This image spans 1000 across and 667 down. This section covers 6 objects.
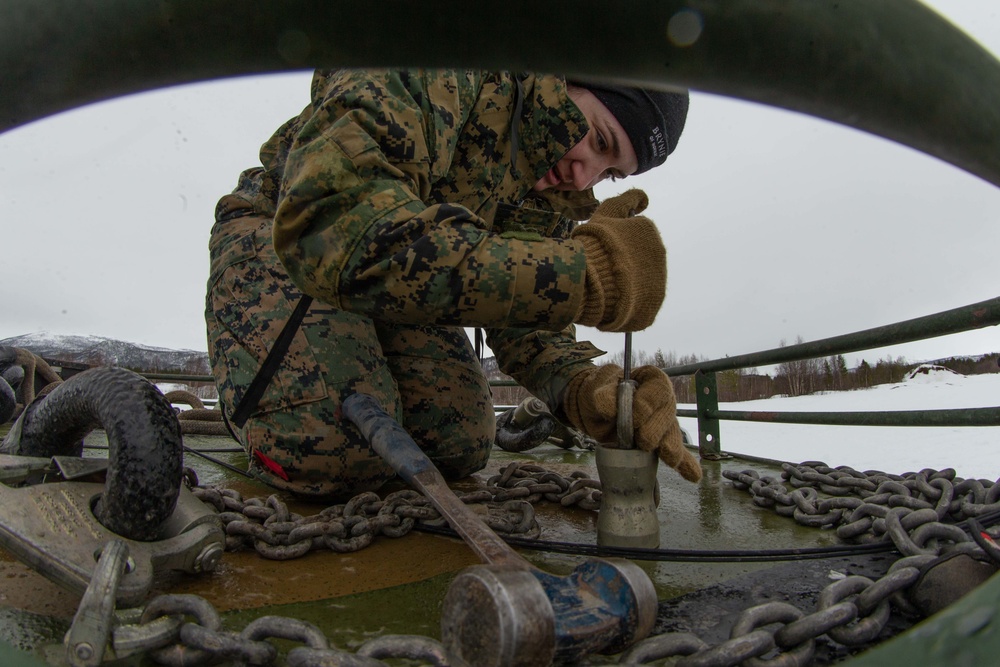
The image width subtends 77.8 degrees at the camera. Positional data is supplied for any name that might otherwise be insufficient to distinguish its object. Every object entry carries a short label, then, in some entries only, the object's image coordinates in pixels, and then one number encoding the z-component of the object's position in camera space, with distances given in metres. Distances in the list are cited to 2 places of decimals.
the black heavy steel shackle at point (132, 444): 1.17
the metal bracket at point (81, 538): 1.06
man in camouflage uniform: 1.42
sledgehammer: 0.71
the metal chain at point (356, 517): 1.49
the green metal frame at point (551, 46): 0.32
